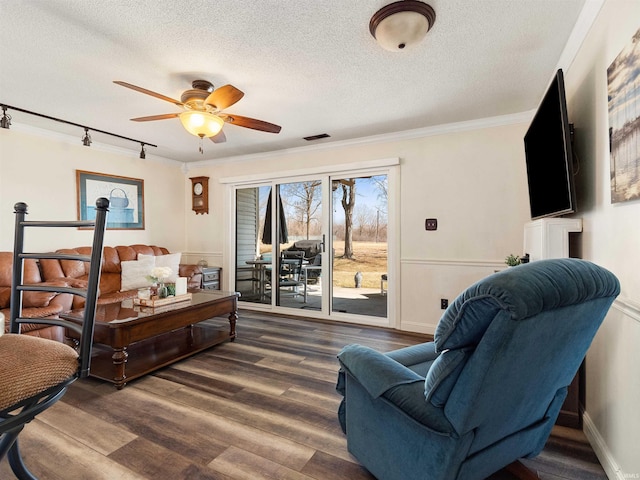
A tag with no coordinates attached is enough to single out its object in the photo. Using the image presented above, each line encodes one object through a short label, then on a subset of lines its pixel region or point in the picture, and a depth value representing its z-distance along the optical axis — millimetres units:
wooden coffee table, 2428
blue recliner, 980
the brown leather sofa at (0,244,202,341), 2947
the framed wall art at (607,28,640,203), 1289
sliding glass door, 4320
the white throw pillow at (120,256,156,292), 4125
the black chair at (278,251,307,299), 4887
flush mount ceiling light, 1791
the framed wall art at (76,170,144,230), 4312
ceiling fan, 2477
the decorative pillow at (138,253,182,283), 4492
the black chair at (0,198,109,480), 882
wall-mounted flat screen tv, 1840
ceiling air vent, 4144
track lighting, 2967
